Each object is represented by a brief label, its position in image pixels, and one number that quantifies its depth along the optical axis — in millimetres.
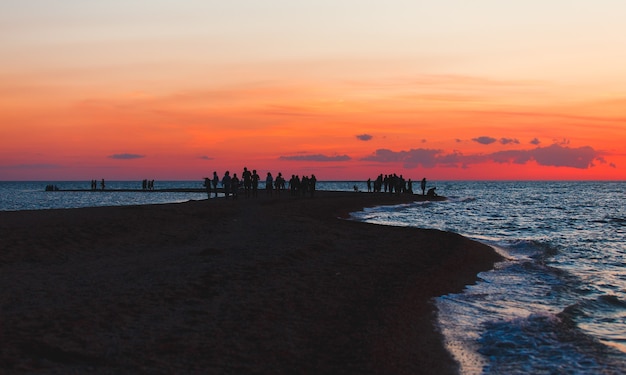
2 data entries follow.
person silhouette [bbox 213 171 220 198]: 57825
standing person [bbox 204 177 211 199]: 62100
